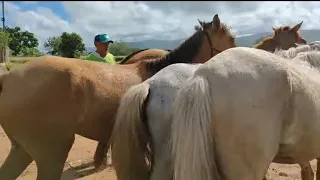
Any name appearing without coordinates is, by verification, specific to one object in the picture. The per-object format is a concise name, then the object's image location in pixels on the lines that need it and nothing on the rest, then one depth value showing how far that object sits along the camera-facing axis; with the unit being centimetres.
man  473
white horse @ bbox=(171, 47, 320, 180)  209
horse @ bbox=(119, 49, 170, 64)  455
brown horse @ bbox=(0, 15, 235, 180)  304
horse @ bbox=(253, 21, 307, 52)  462
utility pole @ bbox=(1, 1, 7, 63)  1666
